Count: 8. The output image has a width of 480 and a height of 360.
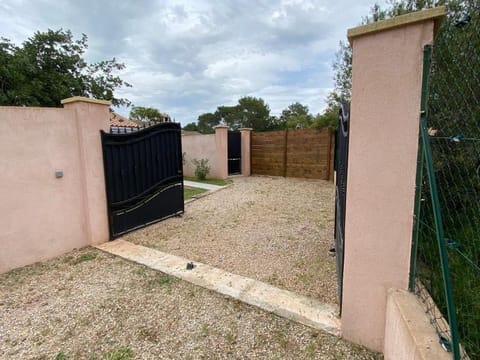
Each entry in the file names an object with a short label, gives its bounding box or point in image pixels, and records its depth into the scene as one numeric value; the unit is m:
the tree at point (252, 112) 40.58
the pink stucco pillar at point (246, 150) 10.63
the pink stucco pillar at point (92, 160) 3.34
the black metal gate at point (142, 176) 3.81
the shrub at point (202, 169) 9.99
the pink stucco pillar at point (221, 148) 9.80
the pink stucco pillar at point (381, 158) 1.36
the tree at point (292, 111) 38.47
